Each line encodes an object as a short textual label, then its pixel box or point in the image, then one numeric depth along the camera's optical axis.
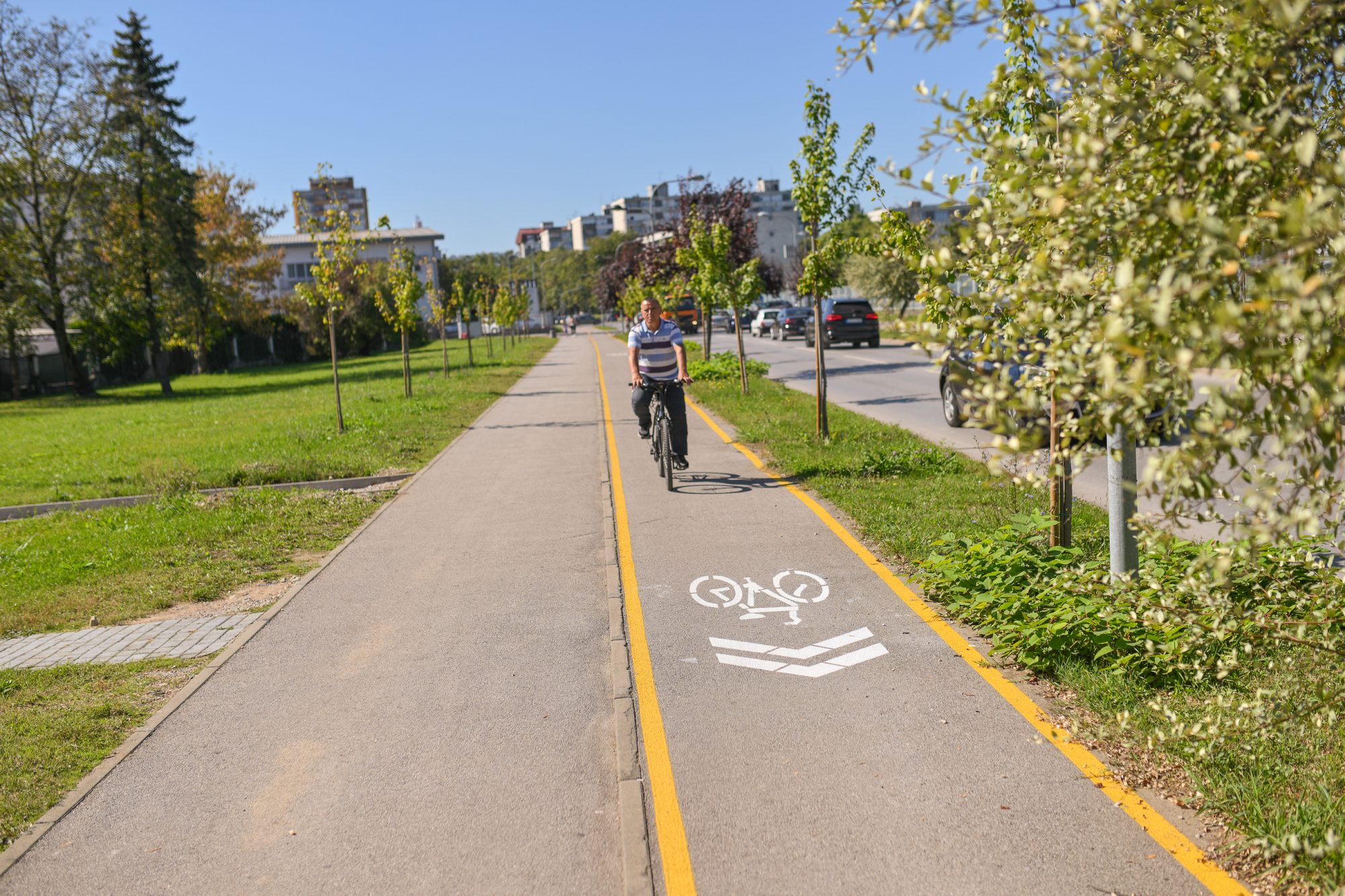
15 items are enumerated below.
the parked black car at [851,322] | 40.59
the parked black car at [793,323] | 51.69
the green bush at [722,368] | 27.73
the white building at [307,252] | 104.69
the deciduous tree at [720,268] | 24.14
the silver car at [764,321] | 56.56
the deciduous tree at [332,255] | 18.91
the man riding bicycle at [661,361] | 11.65
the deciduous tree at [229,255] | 51.06
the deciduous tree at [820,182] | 13.73
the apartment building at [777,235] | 156.34
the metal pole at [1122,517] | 5.70
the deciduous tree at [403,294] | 28.09
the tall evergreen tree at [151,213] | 38.56
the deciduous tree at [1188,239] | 2.22
